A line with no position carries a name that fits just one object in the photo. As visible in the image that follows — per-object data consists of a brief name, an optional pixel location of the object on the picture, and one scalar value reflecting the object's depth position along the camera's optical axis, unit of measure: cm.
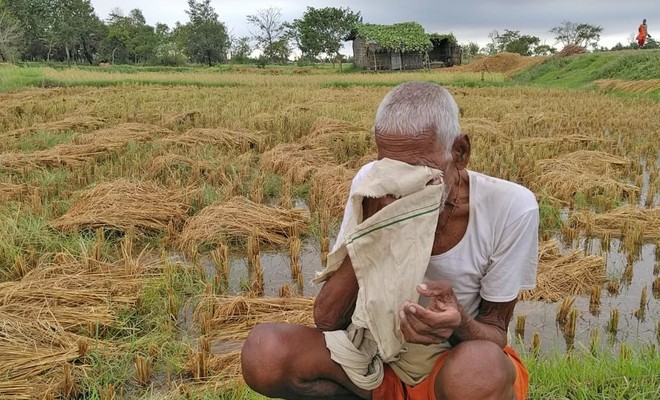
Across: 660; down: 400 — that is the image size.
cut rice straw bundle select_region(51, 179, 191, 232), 392
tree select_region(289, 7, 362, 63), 3825
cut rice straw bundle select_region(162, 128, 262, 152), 705
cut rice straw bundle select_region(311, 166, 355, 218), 450
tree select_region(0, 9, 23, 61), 3095
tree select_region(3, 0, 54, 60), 4072
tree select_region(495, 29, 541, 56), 4266
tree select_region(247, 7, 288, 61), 4506
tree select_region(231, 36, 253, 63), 4837
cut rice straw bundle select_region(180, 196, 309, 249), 385
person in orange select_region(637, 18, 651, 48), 2146
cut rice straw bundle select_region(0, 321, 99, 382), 222
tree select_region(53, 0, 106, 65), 4066
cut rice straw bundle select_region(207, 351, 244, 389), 216
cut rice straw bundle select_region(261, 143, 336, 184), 559
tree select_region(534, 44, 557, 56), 4419
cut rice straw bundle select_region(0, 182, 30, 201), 458
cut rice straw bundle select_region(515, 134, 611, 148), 689
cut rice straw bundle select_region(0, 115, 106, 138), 769
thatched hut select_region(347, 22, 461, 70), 2742
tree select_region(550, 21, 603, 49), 4541
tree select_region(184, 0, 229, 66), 4281
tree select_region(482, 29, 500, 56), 5031
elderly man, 145
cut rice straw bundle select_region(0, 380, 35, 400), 205
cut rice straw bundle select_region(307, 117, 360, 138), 757
